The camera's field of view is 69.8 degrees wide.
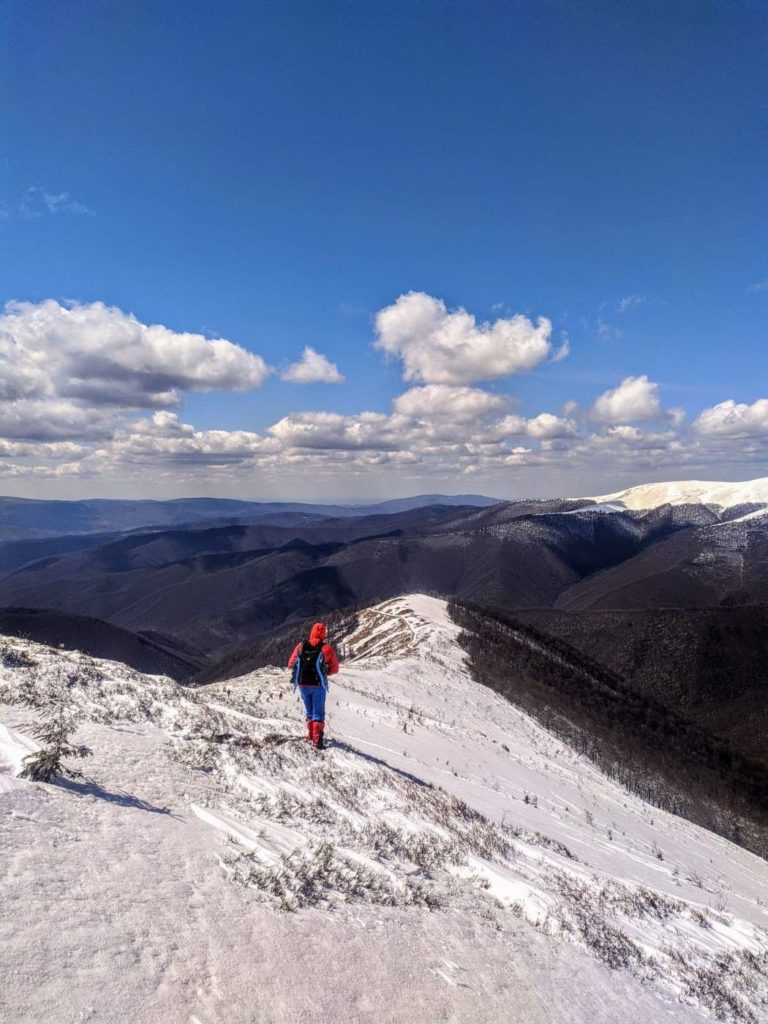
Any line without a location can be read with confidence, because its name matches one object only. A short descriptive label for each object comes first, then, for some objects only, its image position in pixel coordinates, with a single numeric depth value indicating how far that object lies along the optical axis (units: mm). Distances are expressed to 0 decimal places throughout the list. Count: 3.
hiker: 12312
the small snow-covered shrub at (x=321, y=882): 5535
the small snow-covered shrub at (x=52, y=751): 6367
